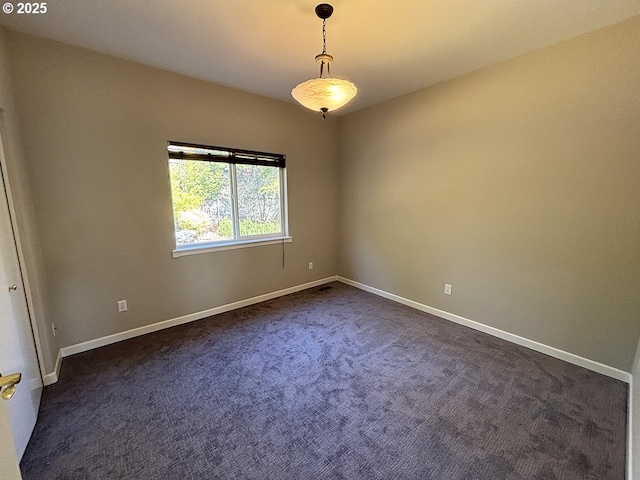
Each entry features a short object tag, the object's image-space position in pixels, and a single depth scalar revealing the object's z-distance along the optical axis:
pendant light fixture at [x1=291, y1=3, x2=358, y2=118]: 1.74
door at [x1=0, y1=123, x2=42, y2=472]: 1.45
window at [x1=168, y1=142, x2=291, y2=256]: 2.99
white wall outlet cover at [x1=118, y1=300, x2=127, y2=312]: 2.69
